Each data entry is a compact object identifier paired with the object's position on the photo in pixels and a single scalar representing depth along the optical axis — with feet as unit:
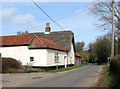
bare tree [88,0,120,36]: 81.51
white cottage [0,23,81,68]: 65.00
